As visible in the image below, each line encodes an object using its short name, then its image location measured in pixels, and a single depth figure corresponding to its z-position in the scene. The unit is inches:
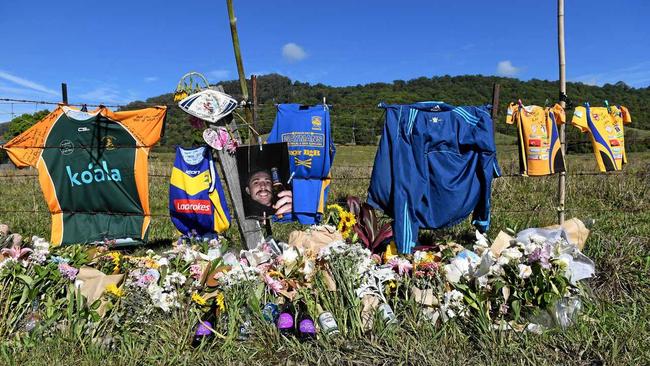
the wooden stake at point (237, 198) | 158.9
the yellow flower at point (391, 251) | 150.3
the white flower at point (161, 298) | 122.4
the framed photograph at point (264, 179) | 159.2
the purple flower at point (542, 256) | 120.3
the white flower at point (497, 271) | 124.7
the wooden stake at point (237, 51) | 155.3
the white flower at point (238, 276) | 125.8
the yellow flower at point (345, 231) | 161.2
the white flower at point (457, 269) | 128.4
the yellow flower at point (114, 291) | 126.4
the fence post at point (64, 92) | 186.2
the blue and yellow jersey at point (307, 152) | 163.9
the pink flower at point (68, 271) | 132.5
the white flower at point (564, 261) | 121.8
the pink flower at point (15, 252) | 142.6
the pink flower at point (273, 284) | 127.8
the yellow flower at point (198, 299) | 125.0
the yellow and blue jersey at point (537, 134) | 172.9
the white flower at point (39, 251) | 140.8
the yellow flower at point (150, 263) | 137.9
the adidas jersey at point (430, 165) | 156.2
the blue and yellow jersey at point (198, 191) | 163.0
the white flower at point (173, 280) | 126.4
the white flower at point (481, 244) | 144.9
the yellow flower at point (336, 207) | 169.7
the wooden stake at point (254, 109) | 172.4
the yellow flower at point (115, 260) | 146.7
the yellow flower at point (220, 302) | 123.0
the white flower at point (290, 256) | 137.9
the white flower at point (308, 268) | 132.3
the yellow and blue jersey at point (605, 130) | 177.5
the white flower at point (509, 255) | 124.0
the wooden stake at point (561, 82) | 168.9
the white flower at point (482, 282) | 124.8
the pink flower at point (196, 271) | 135.0
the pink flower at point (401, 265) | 133.4
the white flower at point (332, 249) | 131.6
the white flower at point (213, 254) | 145.4
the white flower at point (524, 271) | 120.8
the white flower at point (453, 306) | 121.8
